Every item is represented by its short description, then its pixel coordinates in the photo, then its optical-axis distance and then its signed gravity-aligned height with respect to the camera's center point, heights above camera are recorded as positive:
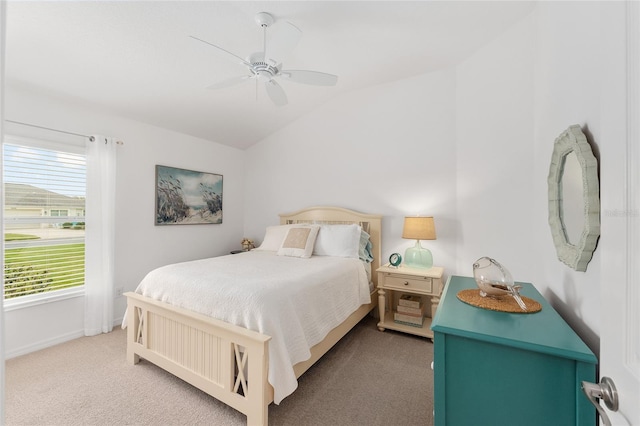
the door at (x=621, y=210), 0.53 +0.01
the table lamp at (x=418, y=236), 2.79 -0.23
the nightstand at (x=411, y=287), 2.67 -0.76
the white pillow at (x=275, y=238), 3.52 -0.33
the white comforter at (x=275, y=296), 1.63 -0.60
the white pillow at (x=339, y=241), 3.07 -0.33
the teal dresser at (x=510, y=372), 0.89 -0.56
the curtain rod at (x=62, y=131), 2.41 +0.80
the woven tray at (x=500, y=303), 1.21 -0.42
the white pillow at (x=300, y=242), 3.07 -0.34
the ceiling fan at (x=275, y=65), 1.70 +1.06
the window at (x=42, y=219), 2.42 -0.08
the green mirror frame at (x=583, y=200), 1.00 +0.06
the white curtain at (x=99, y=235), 2.81 -0.25
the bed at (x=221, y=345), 1.58 -0.92
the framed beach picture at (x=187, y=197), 3.49 +0.22
